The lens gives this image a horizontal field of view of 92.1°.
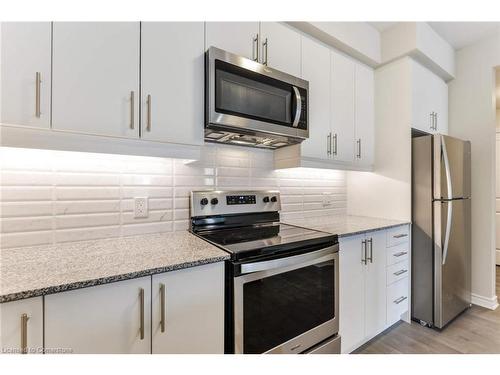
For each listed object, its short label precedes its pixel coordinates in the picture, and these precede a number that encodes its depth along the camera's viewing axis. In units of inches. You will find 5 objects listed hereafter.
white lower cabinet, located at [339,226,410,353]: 62.9
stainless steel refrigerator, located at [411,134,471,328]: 77.4
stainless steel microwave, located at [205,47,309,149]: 51.2
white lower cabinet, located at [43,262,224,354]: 31.0
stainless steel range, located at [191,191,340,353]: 43.7
